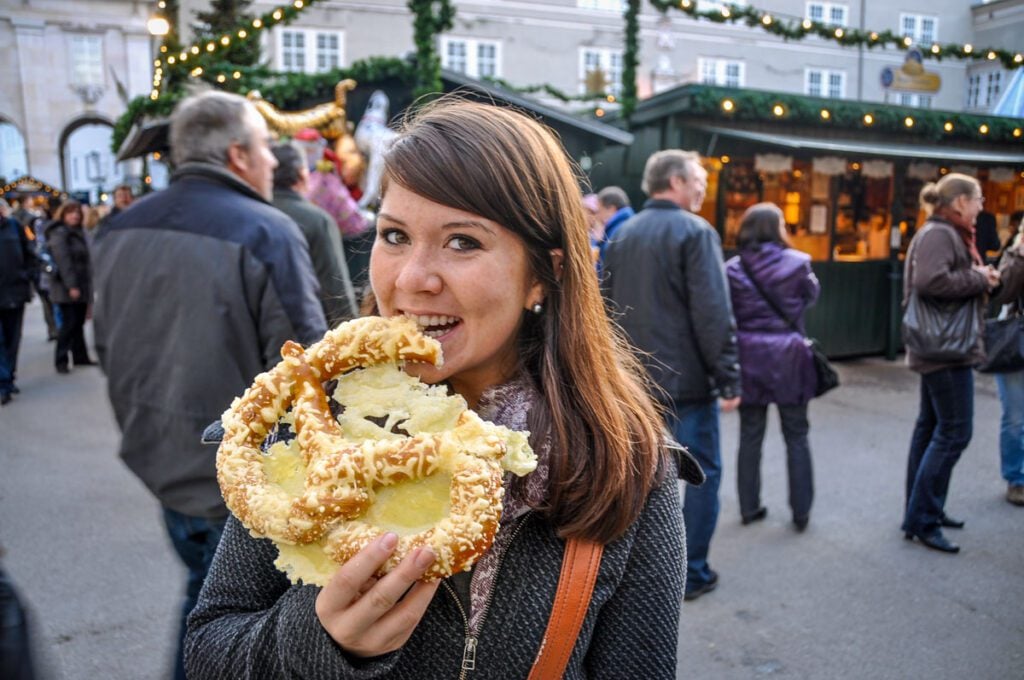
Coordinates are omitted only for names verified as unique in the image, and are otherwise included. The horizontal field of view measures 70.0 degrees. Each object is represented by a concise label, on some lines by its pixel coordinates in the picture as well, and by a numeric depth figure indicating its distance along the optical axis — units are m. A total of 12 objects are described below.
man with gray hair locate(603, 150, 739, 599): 4.20
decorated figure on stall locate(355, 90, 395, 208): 8.37
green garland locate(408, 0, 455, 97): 9.20
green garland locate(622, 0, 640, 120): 10.74
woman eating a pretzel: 1.26
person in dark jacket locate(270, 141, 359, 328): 3.96
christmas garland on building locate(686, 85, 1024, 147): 9.90
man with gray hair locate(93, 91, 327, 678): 2.56
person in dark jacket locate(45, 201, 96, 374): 9.92
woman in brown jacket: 4.53
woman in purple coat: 4.90
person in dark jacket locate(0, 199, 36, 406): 8.73
